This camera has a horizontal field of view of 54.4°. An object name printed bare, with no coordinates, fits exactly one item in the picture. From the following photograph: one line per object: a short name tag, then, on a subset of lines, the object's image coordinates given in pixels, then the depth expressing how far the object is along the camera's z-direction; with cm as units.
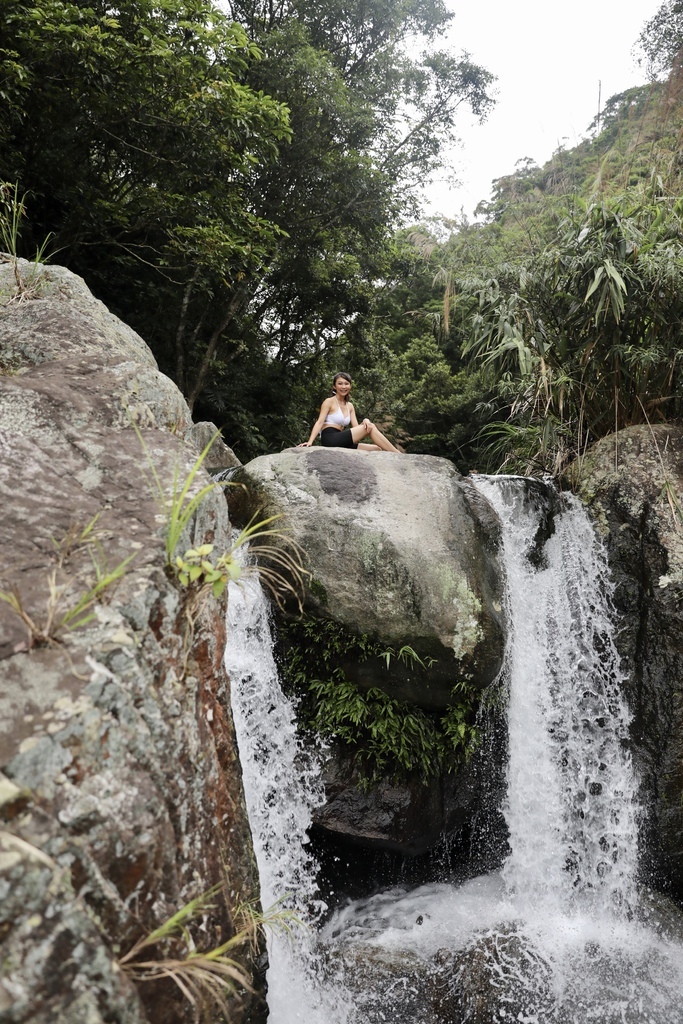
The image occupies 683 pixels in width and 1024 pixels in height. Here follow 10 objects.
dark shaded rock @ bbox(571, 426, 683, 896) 448
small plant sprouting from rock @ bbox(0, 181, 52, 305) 390
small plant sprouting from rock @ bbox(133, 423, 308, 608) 224
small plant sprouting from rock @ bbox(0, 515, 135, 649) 191
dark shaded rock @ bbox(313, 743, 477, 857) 426
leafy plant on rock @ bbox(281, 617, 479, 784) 432
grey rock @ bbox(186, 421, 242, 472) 867
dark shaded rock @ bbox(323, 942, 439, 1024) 333
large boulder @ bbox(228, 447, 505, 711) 446
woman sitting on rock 597
